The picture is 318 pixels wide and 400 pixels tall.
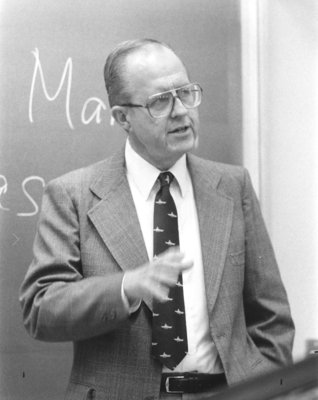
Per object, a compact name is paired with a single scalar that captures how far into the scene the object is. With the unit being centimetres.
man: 305
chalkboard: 367
